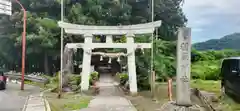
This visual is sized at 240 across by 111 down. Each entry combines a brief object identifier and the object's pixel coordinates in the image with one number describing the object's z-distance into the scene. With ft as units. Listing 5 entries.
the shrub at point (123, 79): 38.09
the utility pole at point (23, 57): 35.19
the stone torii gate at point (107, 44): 31.80
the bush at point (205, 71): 49.86
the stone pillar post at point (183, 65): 15.62
